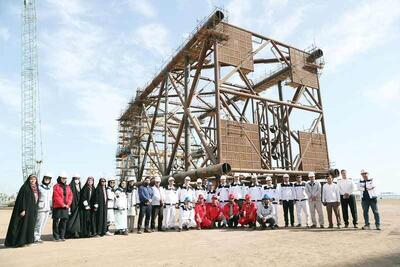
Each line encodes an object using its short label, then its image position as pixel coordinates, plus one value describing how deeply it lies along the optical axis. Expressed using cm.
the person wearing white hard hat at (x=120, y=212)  1137
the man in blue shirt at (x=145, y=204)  1188
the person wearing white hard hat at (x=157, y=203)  1227
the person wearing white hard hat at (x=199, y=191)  1393
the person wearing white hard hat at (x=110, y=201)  1158
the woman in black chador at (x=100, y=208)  1084
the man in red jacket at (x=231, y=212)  1283
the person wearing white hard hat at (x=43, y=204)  950
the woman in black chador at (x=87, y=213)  1062
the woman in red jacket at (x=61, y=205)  978
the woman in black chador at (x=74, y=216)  1046
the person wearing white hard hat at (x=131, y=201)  1233
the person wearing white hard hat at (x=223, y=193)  1346
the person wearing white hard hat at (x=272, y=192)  1247
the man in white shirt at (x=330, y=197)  1145
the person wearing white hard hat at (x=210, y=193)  1383
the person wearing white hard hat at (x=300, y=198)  1224
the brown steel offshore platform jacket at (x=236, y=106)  1995
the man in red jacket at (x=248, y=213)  1233
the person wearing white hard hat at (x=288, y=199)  1255
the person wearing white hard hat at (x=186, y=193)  1319
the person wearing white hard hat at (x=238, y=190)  1330
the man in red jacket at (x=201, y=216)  1278
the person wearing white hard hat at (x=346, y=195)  1124
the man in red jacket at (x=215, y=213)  1309
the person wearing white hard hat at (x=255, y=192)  1307
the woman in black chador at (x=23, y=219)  861
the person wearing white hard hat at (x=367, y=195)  1048
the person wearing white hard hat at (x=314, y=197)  1174
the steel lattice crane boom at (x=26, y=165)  5956
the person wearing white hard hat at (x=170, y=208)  1270
